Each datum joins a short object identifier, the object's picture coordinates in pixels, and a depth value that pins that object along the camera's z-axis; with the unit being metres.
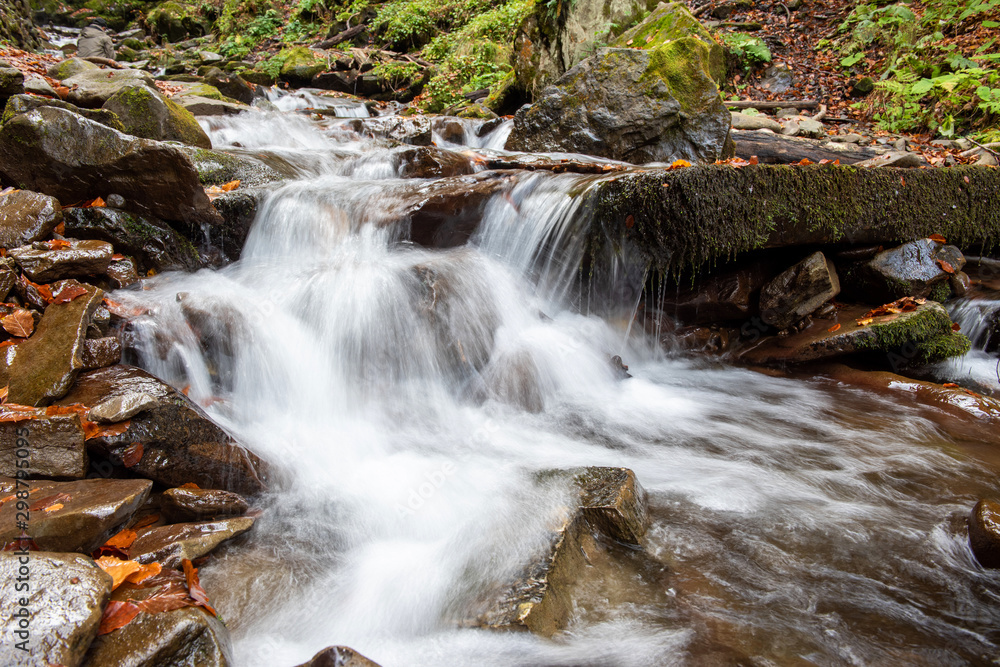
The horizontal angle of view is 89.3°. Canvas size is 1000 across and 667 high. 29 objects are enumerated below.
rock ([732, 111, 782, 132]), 9.16
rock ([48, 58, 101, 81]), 8.21
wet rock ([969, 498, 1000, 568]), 2.49
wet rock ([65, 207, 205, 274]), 4.13
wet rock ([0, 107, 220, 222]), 4.06
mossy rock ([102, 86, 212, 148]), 5.88
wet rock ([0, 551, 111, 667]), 1.61
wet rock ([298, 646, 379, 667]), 1.77
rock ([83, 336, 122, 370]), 3.07
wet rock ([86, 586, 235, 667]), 1.69
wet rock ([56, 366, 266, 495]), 2.75
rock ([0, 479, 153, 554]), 2.10
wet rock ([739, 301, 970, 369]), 4.84
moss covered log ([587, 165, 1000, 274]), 4.66
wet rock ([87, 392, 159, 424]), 2.70
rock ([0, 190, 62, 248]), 3.71
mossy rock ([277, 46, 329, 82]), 14.73
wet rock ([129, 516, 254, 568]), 2.28
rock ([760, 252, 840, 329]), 5.22
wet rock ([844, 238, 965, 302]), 5.21
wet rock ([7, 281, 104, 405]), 2.77
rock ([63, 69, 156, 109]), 6.36
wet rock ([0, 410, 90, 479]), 2.46
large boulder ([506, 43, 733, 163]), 6.96
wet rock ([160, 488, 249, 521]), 2.64
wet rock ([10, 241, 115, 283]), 3.43
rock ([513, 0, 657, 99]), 9.63
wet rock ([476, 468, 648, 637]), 2.16
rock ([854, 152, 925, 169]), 6.74
